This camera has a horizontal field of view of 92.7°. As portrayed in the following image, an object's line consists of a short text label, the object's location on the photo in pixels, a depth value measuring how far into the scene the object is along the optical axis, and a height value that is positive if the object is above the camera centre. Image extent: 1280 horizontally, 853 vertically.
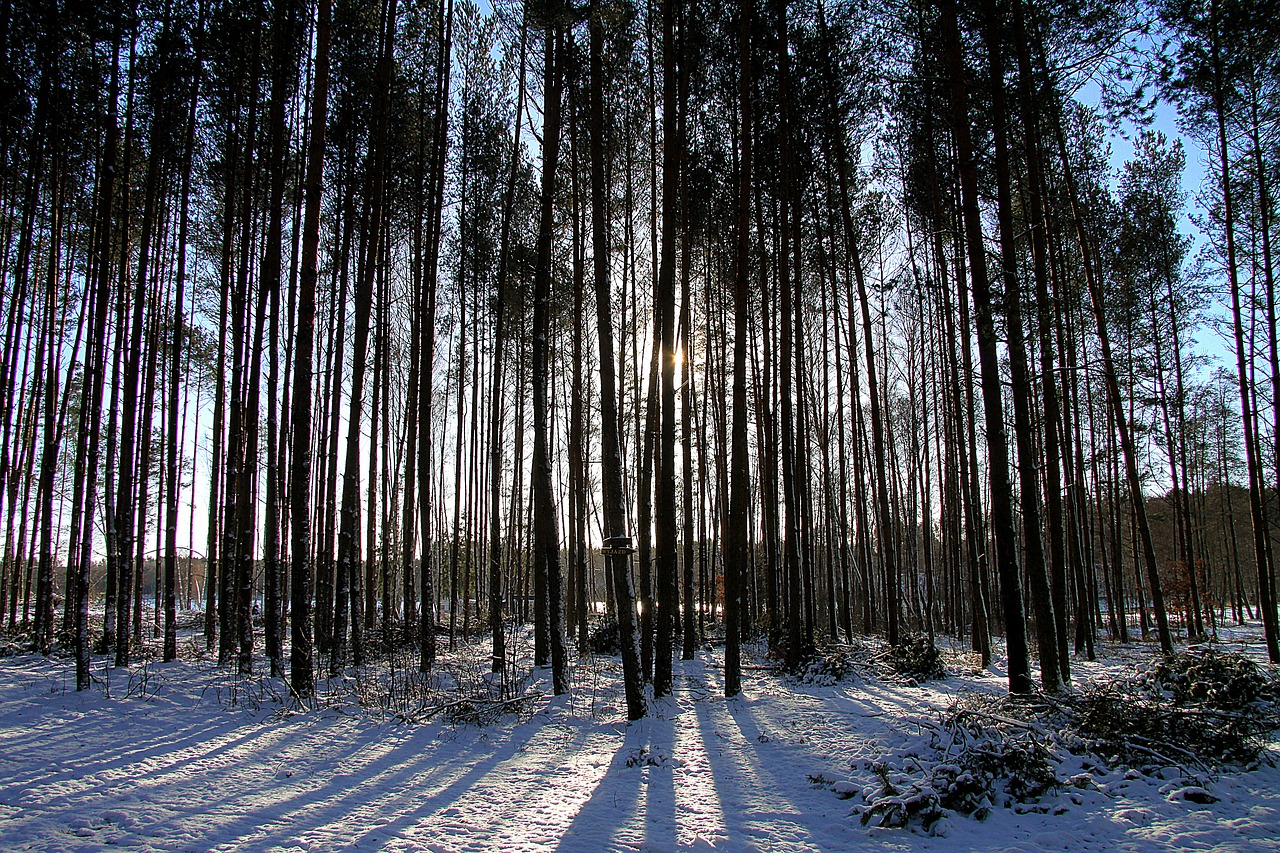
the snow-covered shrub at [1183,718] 4.36 -1.88
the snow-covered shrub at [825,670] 8.99 -2.63
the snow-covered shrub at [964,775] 3.68 -1.85
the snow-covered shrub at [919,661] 9.37 -2.63
